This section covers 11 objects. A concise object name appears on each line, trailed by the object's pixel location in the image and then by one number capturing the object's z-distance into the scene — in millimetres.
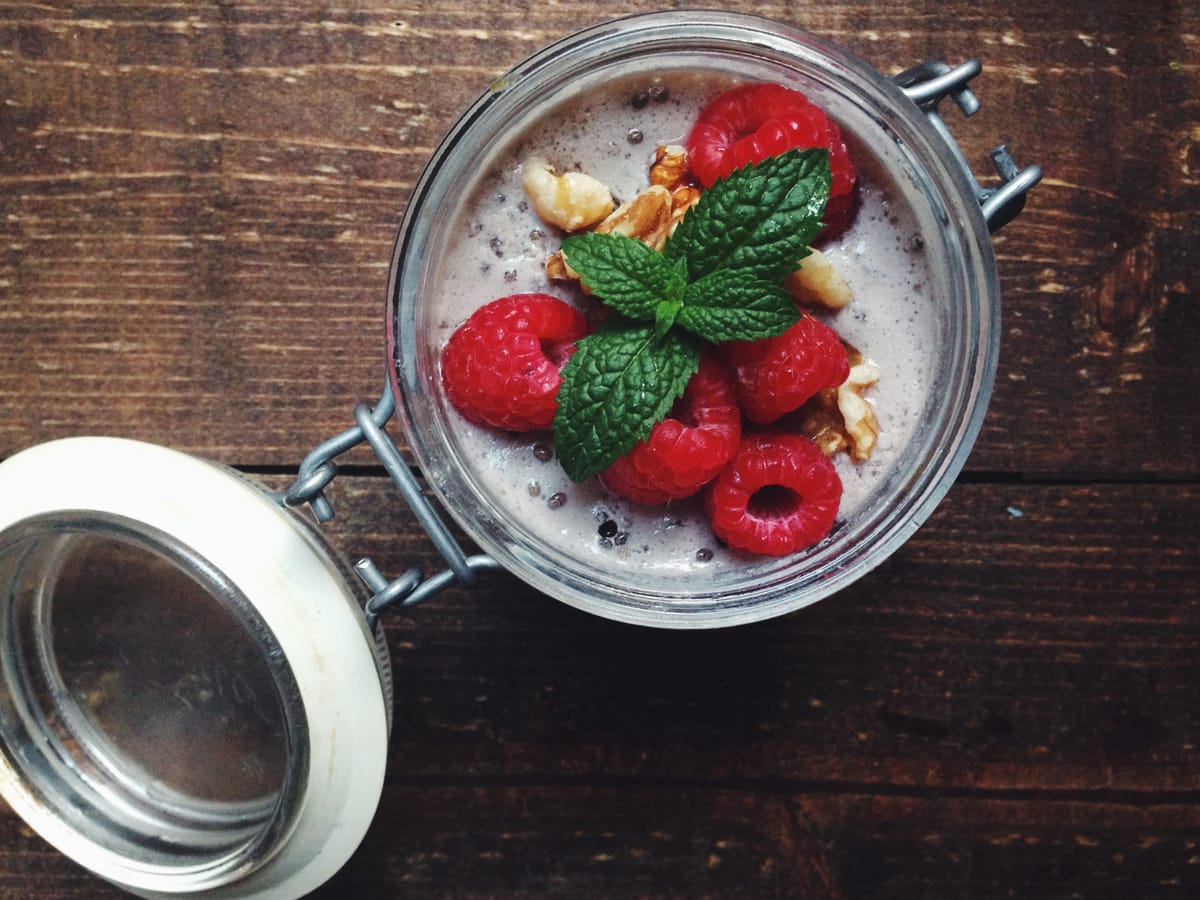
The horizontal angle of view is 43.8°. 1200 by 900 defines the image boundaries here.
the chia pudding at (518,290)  240
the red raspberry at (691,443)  216
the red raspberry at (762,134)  222
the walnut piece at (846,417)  235
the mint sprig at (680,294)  214
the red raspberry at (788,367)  217
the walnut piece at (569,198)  231
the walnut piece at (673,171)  234
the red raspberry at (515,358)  220
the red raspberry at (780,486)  224
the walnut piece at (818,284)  227
